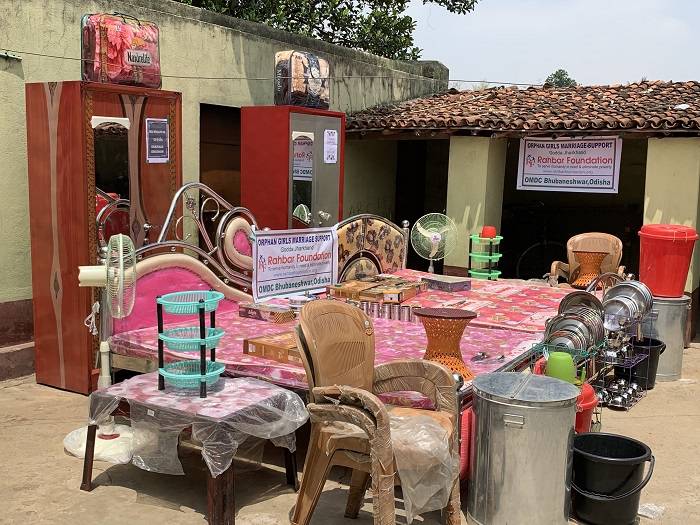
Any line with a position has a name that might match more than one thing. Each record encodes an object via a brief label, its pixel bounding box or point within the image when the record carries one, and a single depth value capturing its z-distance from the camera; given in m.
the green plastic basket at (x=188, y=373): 3.99
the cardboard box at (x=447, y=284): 7.92
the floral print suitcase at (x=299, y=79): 7.68
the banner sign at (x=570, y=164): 9.73
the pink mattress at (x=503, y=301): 6.43
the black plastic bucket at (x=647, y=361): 6.68
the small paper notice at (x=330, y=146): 8.32
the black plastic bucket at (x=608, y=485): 3.98
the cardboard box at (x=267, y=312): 6.13
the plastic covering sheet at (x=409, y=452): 3.44
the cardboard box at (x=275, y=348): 4.80
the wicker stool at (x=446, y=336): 4.45
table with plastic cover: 3.76
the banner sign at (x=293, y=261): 6.69
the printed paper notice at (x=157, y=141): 6.48
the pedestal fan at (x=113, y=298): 4.52
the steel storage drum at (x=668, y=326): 7.12
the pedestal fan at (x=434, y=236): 8.88
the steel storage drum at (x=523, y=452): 3.74
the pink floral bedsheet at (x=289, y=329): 4.73
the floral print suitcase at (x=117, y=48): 5.88
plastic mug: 4.46
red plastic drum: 7.13
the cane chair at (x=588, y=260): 8.88
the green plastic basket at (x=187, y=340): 3.98
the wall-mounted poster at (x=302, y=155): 7.83
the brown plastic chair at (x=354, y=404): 3.47
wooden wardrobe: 5.88
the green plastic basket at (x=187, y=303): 3.96
